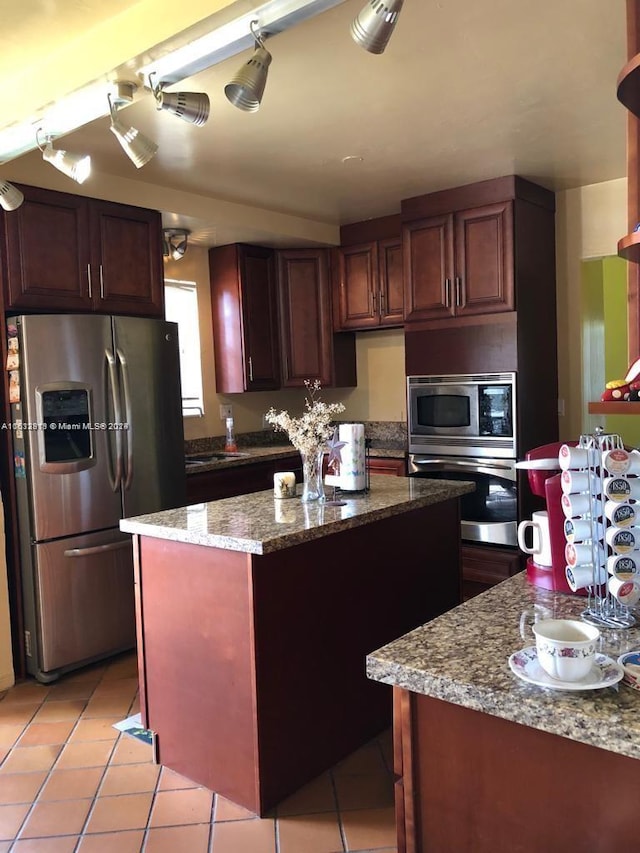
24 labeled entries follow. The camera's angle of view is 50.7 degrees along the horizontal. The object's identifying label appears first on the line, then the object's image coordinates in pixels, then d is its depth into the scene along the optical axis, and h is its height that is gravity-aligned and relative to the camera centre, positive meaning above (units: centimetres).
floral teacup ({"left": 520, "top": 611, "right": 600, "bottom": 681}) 110 -45
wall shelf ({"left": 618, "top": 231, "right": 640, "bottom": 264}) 137 +27
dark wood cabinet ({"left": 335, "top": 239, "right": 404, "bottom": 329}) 448 +69
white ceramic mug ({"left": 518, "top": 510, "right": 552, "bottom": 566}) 164 -39
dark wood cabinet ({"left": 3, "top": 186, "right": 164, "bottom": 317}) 308 +69
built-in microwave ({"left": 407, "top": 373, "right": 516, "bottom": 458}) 381 -18
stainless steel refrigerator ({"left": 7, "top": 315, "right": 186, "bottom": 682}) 306 -34
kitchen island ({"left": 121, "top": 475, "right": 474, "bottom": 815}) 208 -80
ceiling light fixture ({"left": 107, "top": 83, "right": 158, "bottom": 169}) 207 +80
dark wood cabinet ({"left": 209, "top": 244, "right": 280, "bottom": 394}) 453 +50
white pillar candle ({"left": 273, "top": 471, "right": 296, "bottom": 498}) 269 -38
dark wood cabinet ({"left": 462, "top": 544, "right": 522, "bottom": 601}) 386 -107
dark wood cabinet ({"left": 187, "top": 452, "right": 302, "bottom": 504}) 386 -53
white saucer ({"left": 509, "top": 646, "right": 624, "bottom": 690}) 108 -49
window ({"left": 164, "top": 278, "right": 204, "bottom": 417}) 454 +35
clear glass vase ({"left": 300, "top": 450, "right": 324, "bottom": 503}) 259 -34
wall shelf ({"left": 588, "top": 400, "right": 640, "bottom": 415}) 137 -6
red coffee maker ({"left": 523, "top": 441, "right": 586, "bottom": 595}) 157 -38
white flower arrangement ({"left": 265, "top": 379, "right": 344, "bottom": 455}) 256 -15
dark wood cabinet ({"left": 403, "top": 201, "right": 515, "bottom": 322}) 376 +70
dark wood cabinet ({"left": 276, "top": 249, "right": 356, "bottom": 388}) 473 +50
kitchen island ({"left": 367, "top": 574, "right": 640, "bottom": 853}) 103 -61
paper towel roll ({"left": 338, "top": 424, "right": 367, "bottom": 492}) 266 -28
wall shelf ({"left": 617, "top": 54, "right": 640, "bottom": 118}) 136 +61
